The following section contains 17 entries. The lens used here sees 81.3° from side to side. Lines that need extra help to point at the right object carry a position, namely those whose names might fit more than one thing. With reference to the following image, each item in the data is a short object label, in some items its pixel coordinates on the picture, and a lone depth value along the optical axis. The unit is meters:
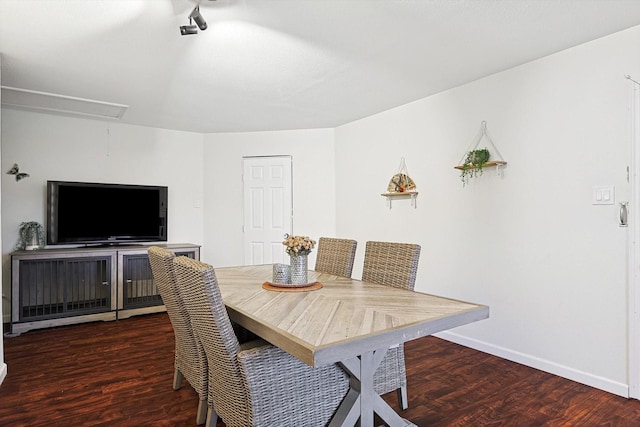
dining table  1.35
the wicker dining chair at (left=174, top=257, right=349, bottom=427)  1.52
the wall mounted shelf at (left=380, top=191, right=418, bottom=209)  3.89
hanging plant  3.13
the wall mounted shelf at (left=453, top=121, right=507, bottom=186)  3.11
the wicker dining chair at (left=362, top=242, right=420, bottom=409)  2.06
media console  3.67
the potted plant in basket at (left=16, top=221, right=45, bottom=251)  3.98
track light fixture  2.04
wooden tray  2.21
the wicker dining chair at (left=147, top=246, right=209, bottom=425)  1.97
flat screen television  4.09
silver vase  2.30
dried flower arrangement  2.28
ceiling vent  3.54
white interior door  5.14
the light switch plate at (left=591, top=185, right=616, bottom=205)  2.47
